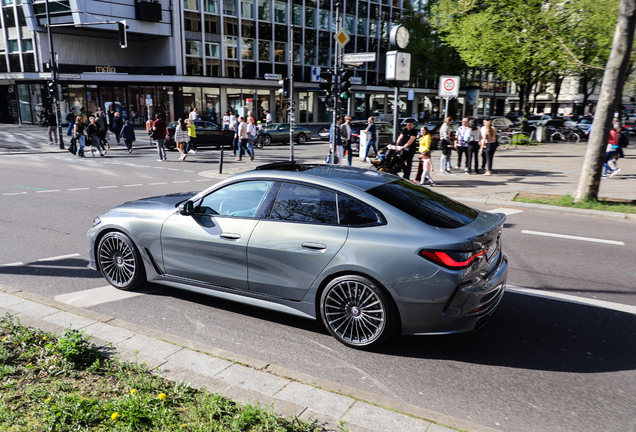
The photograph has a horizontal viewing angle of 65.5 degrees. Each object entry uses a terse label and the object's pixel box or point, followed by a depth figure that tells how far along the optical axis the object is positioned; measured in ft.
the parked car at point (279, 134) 99.86
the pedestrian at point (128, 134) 81.41
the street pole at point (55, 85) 85.68
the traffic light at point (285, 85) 61.98
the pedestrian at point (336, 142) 56.95
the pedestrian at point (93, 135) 75.72
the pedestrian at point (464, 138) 56.03
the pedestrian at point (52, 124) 91.35
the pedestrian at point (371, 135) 64.08
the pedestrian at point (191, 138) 78.56
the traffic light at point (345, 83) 55.26
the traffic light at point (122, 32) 77.05
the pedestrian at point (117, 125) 94.42
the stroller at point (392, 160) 48.80
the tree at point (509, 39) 83.61
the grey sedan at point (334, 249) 13.10
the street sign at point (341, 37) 54.54
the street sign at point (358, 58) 49.52
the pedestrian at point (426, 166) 47.85
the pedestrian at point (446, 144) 56.44
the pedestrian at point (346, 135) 60.85
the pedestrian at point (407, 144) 48.98
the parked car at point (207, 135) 88.07
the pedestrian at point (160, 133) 69.87
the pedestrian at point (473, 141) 55.67
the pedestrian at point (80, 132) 75.97
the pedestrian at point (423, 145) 48.11
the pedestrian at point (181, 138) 73.15
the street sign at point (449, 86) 62.85
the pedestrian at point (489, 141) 53.78
